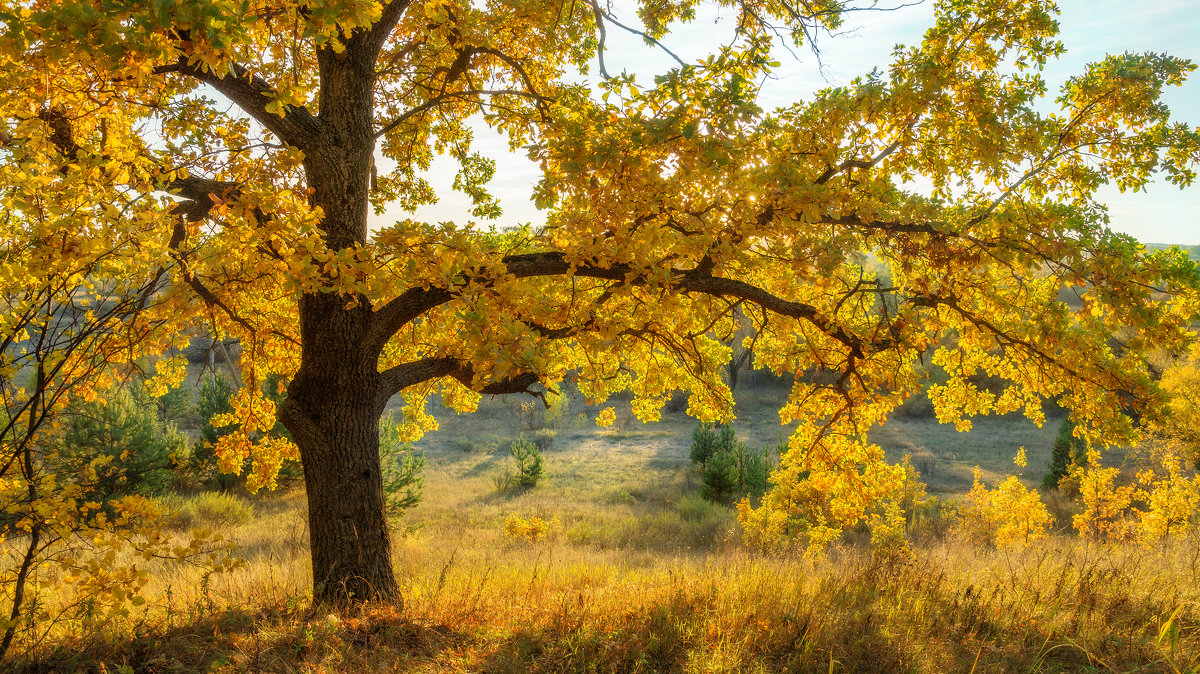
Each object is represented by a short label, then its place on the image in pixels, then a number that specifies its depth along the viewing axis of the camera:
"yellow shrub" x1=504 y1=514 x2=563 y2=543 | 11.97
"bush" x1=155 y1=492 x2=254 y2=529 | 12.28
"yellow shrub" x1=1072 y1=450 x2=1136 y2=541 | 10.55
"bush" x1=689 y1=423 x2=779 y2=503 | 17.44
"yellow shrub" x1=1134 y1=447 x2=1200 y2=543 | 8.85
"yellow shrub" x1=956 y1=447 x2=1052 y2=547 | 10.57
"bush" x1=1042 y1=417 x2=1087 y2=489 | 17.89
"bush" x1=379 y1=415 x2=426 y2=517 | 13.39
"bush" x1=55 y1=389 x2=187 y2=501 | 12.07
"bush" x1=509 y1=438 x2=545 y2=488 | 18.88
